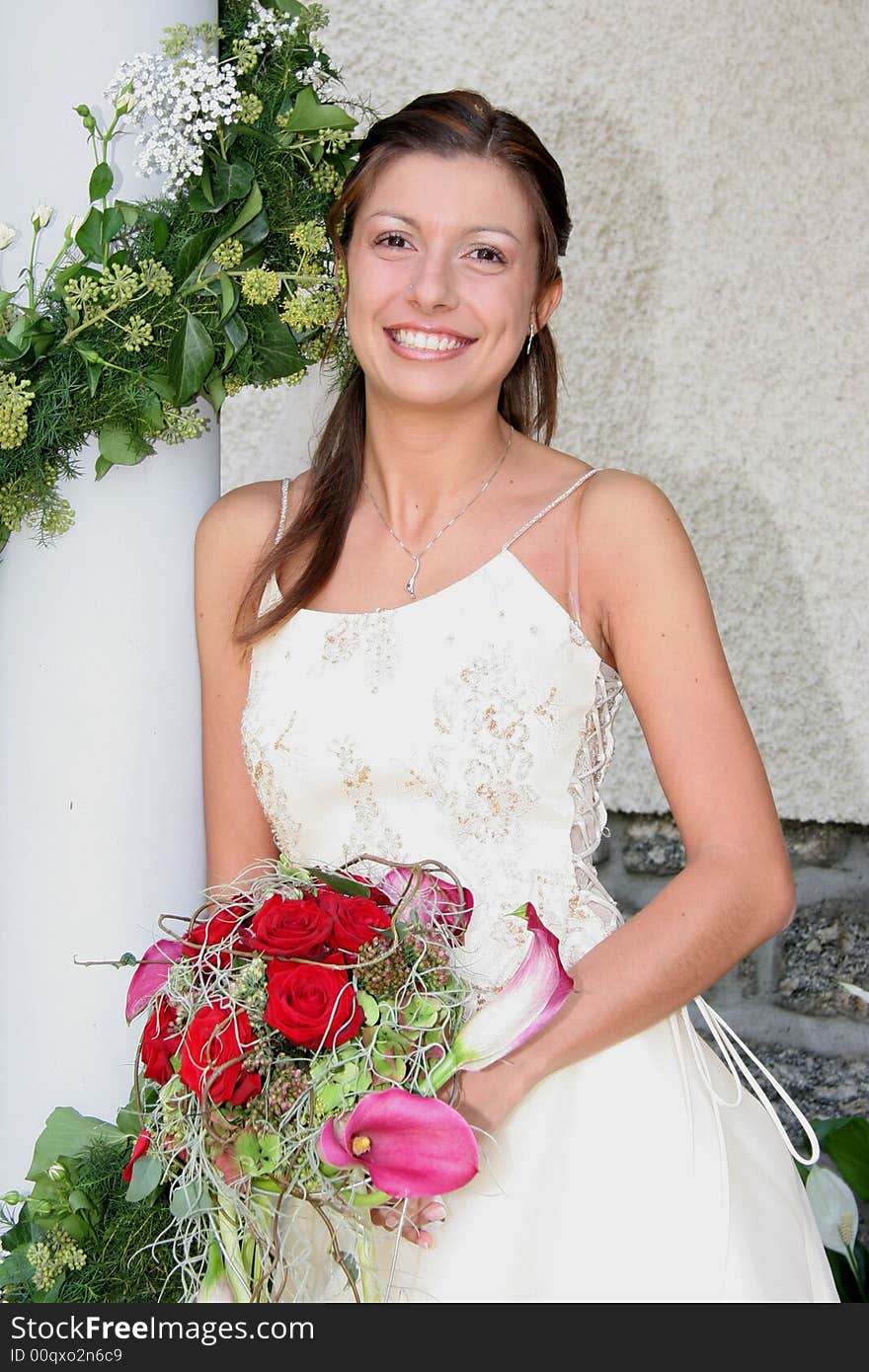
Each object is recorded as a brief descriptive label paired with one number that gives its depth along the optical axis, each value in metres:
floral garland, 1.86
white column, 1.88
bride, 1.74
